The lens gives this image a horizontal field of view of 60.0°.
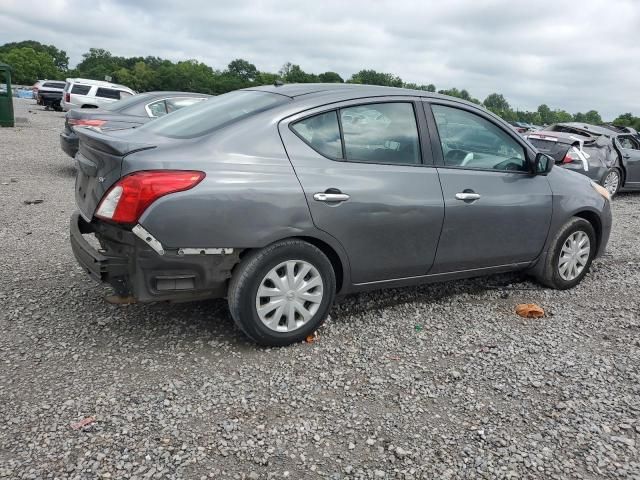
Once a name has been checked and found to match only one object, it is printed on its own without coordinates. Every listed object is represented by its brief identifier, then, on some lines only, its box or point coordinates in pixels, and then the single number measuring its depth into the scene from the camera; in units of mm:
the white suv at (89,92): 21531
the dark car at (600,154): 10188
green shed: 18984
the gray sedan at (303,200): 3199
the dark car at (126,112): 8359
